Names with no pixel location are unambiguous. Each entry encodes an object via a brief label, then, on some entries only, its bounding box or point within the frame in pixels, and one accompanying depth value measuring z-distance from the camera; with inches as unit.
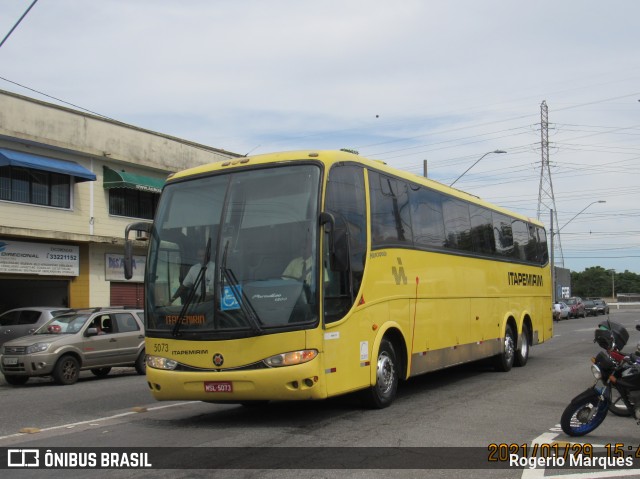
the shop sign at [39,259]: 903.7
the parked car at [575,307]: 2249.0
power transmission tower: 2087.8
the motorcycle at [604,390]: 284.5
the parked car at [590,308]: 2389.3
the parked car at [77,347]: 585.0
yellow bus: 315.6
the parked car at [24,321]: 780.6
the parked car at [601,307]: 2412.6
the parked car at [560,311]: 2046.0
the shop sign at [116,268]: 1055.0
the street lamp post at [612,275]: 4556.4
